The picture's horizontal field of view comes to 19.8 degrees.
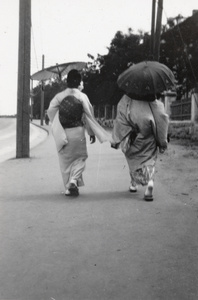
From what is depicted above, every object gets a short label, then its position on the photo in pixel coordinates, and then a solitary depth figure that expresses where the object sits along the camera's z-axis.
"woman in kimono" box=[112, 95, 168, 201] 7.46
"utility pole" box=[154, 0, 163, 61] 17.74
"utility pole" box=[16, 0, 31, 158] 12.62
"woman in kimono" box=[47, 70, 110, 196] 7.66
